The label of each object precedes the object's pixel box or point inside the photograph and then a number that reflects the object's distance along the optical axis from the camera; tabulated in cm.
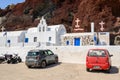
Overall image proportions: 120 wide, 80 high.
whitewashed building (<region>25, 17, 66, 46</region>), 3603
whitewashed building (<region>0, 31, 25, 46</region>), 3862
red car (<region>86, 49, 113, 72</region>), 1470
